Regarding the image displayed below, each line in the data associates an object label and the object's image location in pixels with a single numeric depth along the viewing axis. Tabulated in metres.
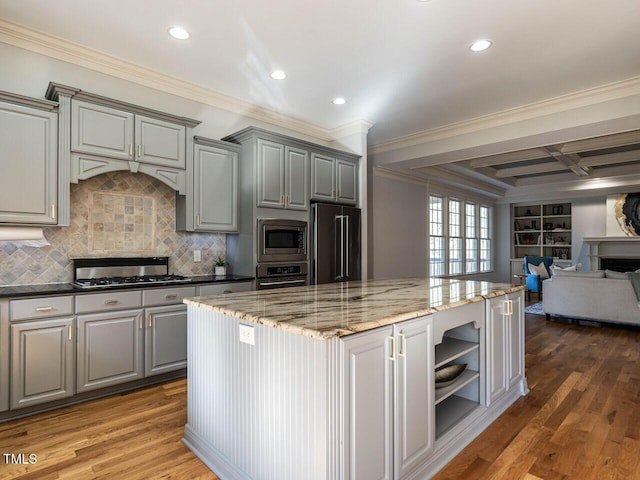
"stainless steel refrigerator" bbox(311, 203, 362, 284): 4.25
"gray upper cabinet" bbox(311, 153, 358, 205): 4.36
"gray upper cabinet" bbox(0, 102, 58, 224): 2.56
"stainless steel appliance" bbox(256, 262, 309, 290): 3.80
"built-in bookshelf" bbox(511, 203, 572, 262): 9.61
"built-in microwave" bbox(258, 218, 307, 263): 3.81
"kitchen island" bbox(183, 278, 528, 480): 1.42
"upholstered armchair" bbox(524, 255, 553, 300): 8.07
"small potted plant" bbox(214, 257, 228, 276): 3.93
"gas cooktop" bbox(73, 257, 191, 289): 3.06
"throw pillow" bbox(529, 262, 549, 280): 8.31
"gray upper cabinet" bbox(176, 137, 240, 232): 3.56
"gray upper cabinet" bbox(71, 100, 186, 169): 2.85
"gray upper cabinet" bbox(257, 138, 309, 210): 3.84
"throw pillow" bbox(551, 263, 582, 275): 5.76
